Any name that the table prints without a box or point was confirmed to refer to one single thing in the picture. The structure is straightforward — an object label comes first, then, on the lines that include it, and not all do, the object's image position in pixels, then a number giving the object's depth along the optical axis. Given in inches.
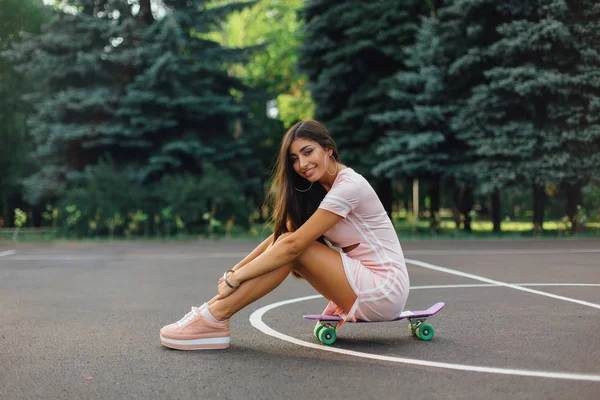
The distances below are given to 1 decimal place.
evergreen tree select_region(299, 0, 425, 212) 930.7
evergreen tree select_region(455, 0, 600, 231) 789.9
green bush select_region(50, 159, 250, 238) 849.5
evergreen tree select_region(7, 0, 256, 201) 921.5
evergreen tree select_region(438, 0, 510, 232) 842.8
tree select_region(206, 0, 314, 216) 1042.1
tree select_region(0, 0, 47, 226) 1293.1
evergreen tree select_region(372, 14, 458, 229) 856.9
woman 187.2
